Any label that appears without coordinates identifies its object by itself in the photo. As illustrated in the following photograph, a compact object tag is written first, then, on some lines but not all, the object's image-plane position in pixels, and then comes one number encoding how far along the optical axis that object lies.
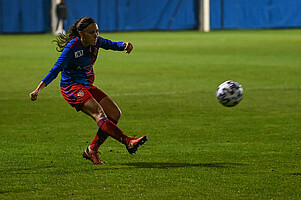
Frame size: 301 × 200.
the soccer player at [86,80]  16.50
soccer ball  19.36
